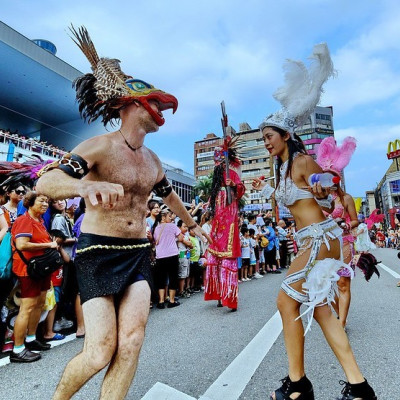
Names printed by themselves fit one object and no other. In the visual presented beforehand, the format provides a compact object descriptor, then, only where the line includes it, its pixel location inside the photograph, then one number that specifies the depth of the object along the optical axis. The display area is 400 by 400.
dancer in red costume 4.96
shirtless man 1.50
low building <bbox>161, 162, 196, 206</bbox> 40.01
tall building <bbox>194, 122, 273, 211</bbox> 61.25
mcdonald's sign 60.31
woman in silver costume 1.86
